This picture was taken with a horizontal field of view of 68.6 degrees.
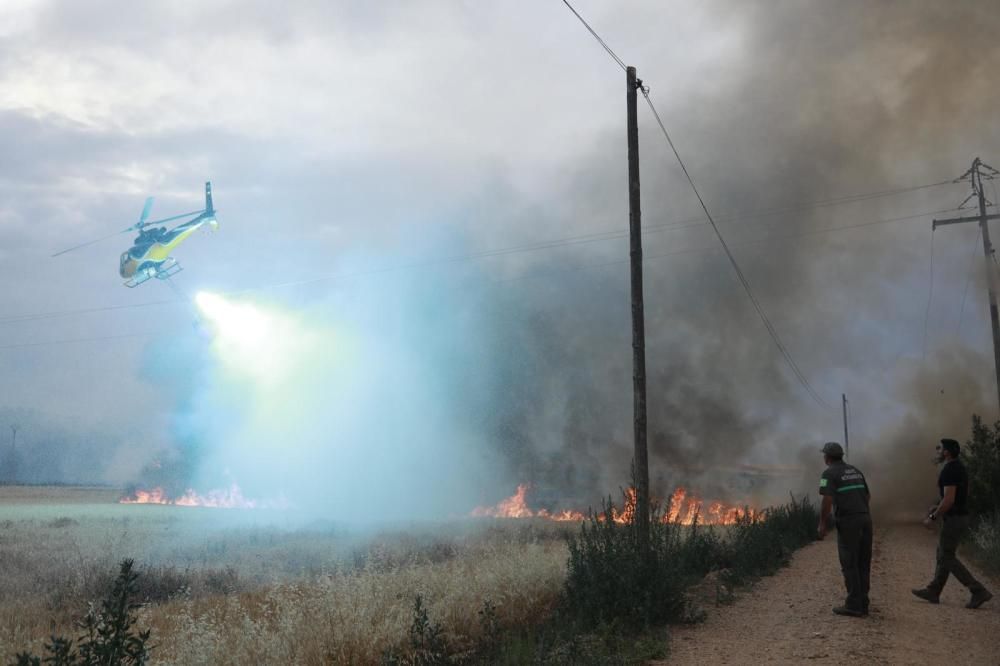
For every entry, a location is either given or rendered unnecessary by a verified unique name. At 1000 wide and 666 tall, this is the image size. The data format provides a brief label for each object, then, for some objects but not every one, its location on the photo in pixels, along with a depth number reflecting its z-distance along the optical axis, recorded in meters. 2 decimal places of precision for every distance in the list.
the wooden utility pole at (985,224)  24.67
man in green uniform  9.25
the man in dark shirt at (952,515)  9.84
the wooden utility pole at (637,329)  11.03
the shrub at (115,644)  4.82
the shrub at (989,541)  13.57
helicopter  30.91
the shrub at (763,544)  13.19
